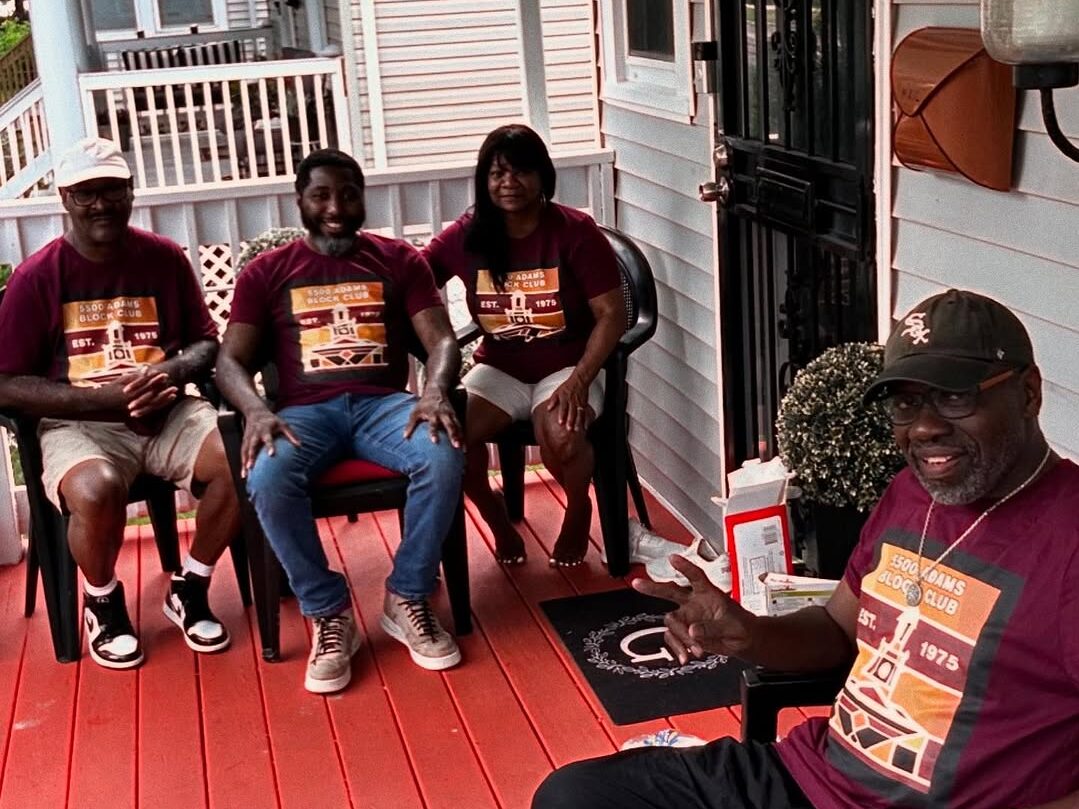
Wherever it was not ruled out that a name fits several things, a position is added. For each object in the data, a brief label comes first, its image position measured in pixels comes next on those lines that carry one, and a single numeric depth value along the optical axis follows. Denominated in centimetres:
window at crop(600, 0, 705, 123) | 405
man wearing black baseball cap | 167
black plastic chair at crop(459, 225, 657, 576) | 400
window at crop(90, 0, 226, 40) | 1273
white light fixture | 180
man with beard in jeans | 351
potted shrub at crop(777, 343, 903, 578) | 274
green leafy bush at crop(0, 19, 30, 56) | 1461
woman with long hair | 390
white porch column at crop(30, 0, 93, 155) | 739
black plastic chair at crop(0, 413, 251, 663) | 365
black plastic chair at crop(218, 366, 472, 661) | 356
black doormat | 328
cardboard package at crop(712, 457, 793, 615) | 284
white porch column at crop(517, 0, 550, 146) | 499
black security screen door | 308
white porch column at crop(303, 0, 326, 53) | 1093
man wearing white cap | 361
